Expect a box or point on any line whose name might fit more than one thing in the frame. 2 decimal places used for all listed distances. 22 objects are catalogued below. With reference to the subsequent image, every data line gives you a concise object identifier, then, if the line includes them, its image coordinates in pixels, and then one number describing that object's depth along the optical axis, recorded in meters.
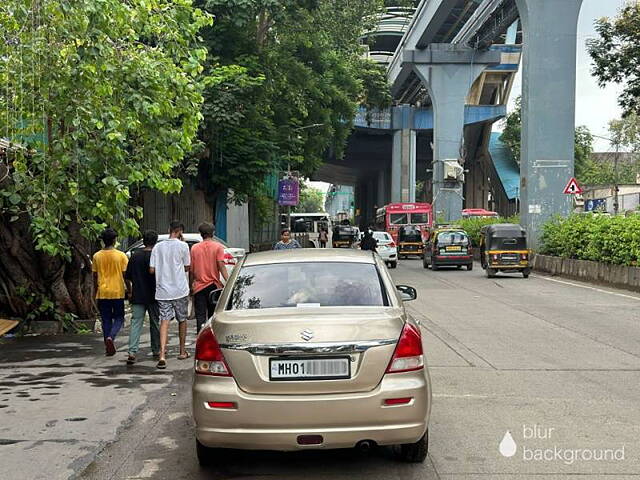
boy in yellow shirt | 9.97
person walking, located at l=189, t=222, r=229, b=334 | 10.47
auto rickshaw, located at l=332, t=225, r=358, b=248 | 46.16
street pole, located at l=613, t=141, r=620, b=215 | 47.52
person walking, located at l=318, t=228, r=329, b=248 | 42.97
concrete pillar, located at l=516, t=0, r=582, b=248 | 28.62
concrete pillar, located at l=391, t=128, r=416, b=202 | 61.78
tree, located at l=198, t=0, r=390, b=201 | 21.03
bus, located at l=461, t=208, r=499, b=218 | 58.87
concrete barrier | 20.83
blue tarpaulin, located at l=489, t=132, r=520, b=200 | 68.50
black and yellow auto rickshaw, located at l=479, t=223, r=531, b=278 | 26.20
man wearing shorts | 9.30
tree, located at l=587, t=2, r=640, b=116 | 27.81
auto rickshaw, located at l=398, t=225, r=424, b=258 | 43.69
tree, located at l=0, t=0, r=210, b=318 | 10.50
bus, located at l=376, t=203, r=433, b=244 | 47.41
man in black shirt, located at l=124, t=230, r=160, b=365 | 9.55
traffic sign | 27.50
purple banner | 41.16
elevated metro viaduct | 28.72
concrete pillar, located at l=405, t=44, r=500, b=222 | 47.53
